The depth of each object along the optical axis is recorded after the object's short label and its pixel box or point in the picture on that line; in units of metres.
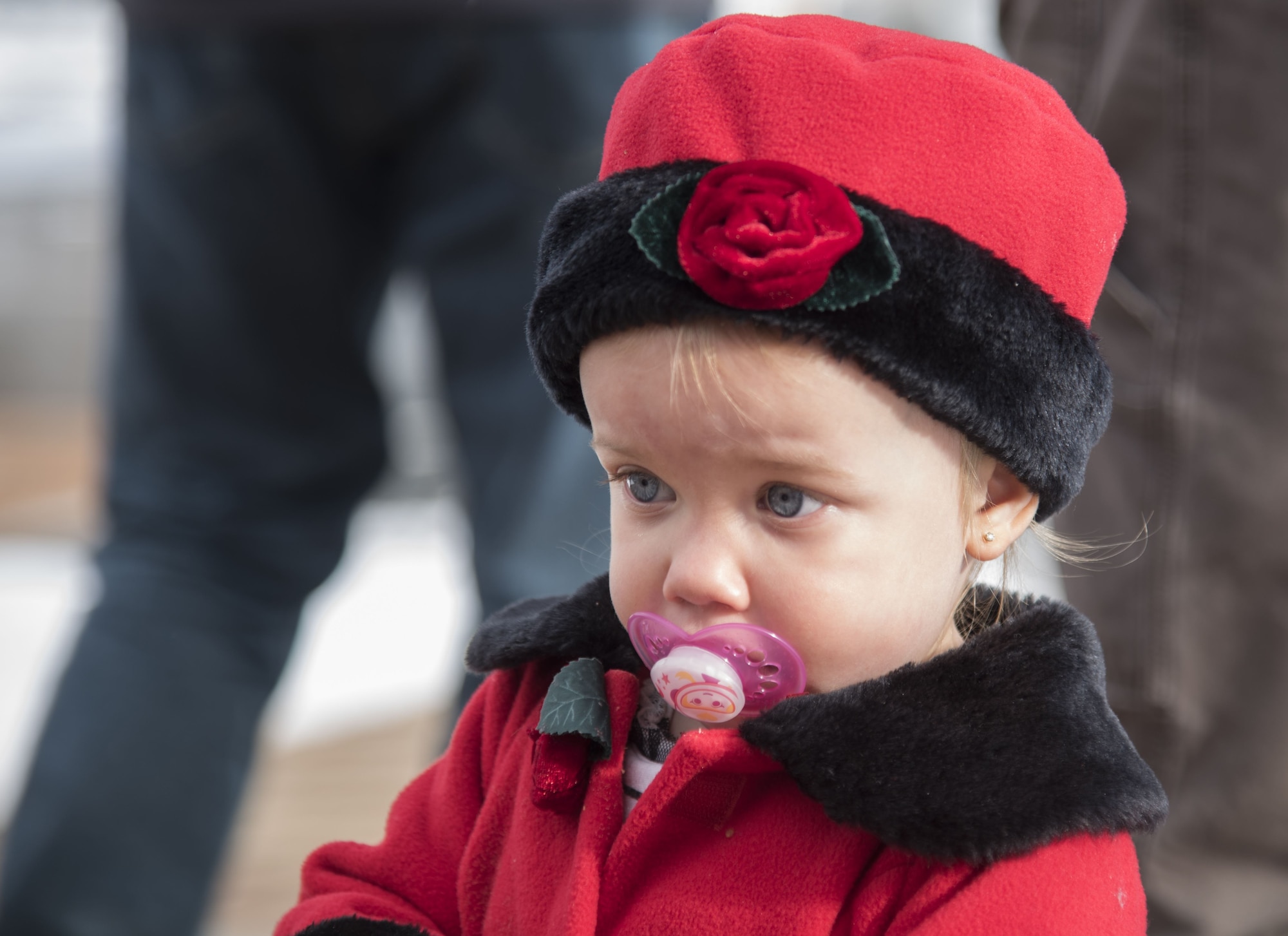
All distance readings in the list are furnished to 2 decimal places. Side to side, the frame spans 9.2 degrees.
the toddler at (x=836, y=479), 2.09
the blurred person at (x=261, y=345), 2.39
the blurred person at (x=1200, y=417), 2.26
